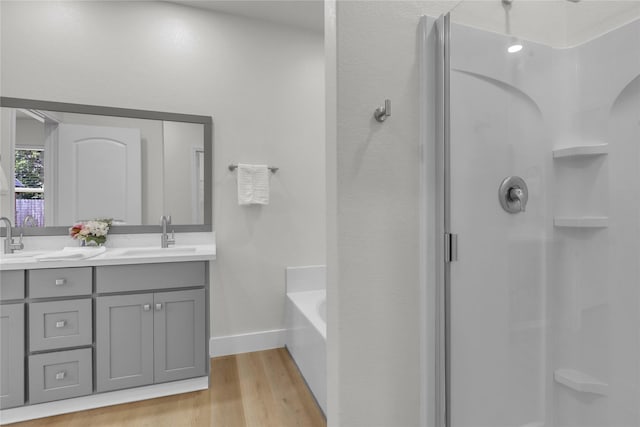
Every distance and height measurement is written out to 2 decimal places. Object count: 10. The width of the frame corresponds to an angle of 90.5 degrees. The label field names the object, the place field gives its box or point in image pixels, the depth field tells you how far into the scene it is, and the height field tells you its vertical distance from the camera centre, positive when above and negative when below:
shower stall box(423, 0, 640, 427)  0.99 -0.03
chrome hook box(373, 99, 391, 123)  1.00 +0.33
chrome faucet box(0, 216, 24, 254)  2.01 -0.17
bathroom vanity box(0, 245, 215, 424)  1.67 -0.65
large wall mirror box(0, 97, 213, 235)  2.10 +0.34
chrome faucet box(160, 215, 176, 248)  2.33 -0.16
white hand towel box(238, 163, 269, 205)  2.48 +0.24
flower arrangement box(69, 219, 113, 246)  2.11 -0.12
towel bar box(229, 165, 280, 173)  2.51 +0.37
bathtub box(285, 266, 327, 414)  1.75 -0.70
